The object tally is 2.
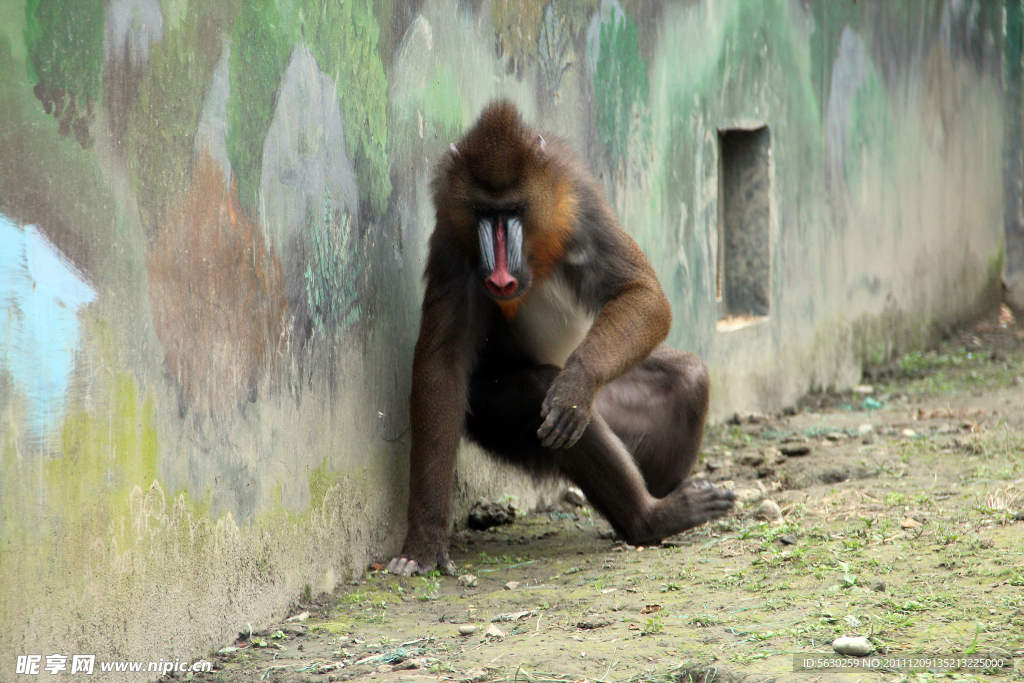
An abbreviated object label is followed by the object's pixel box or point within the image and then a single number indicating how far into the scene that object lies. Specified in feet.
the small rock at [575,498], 36.73
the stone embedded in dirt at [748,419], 46.39
